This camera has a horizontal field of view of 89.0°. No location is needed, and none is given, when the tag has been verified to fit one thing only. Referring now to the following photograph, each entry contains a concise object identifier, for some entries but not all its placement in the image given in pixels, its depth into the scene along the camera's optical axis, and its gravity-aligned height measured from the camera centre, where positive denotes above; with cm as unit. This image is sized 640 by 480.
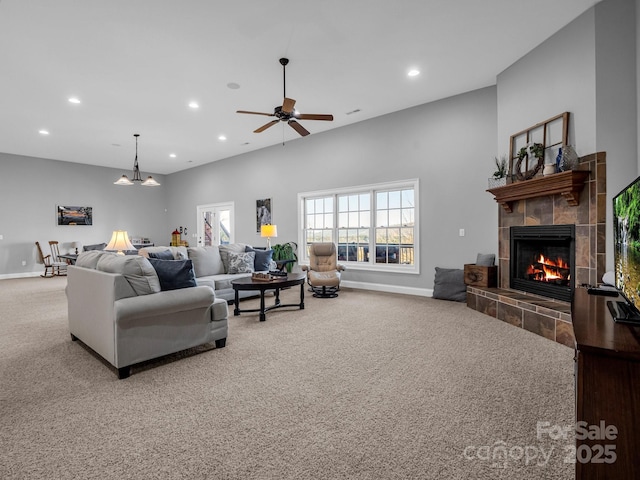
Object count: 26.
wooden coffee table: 414 -61
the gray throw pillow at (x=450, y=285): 505 -75
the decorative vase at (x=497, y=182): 438 +76
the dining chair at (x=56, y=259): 878 -54
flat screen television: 144 -8
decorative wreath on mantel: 377 +93
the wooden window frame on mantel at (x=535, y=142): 362 +112
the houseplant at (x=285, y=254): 738 -36
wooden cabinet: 115 -63
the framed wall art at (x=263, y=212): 807 +66
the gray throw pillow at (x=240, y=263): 544 -41
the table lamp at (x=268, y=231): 659 +15
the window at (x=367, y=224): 591 +29
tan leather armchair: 573 -45
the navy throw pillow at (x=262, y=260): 578 -39
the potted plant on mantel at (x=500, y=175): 431 +84
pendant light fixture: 675 +125
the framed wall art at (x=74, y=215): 907 +67
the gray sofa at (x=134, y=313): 255 -64
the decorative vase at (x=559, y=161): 346 +82
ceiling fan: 371 +152
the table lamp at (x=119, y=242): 445 -5
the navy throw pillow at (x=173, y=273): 293 -32
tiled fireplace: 322 +14
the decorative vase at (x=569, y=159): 336 +82
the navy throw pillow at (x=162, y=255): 406 -20
